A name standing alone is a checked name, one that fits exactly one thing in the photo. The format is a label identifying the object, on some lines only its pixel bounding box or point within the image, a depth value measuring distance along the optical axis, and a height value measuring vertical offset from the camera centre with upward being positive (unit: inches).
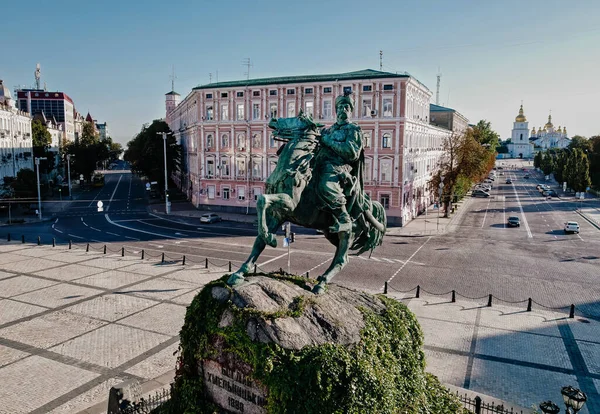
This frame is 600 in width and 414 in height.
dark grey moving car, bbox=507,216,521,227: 1892.2 -214.3
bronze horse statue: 377.7 -27.8
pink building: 1833.2 +154.9
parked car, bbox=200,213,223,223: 1896.8 -206.8
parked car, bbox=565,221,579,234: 1734.7 -217.5
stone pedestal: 331.0 -140.5
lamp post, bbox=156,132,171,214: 2169.0 -186.4
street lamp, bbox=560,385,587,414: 362.9 -176.4
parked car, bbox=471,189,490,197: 3201.8 -174.0
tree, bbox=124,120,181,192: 2610.7 +76.1
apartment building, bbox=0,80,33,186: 2455.7 +140.7
